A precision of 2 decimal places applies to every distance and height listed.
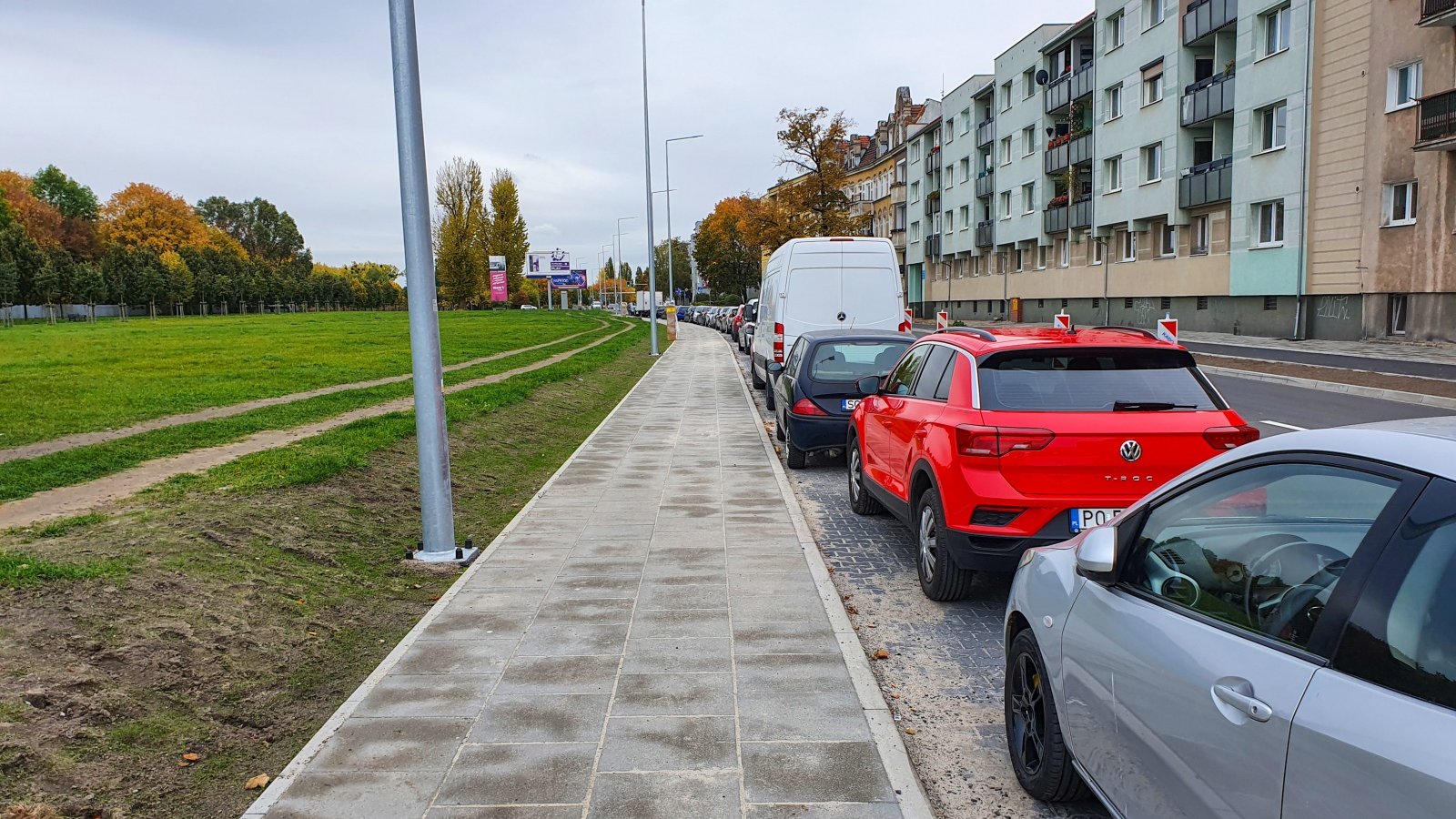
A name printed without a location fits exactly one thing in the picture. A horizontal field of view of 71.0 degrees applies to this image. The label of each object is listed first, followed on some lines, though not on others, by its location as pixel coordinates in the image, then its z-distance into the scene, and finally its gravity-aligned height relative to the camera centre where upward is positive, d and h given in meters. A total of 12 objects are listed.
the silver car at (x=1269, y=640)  1.98 -0.86
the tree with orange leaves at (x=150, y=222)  92.19 +7.69
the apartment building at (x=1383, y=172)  25.00 +2.67
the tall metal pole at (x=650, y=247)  35.88 +1.68
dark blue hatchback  11.52 -1.04
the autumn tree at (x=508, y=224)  94.00 +6.67
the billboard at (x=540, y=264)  129.62 +4.01
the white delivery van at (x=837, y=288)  16.17 -0.01
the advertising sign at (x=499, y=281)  92.56 +1.42
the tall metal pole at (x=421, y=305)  7.27 -0.05
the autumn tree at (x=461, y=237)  90.06 +5.46
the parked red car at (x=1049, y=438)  5.61 -0.87
